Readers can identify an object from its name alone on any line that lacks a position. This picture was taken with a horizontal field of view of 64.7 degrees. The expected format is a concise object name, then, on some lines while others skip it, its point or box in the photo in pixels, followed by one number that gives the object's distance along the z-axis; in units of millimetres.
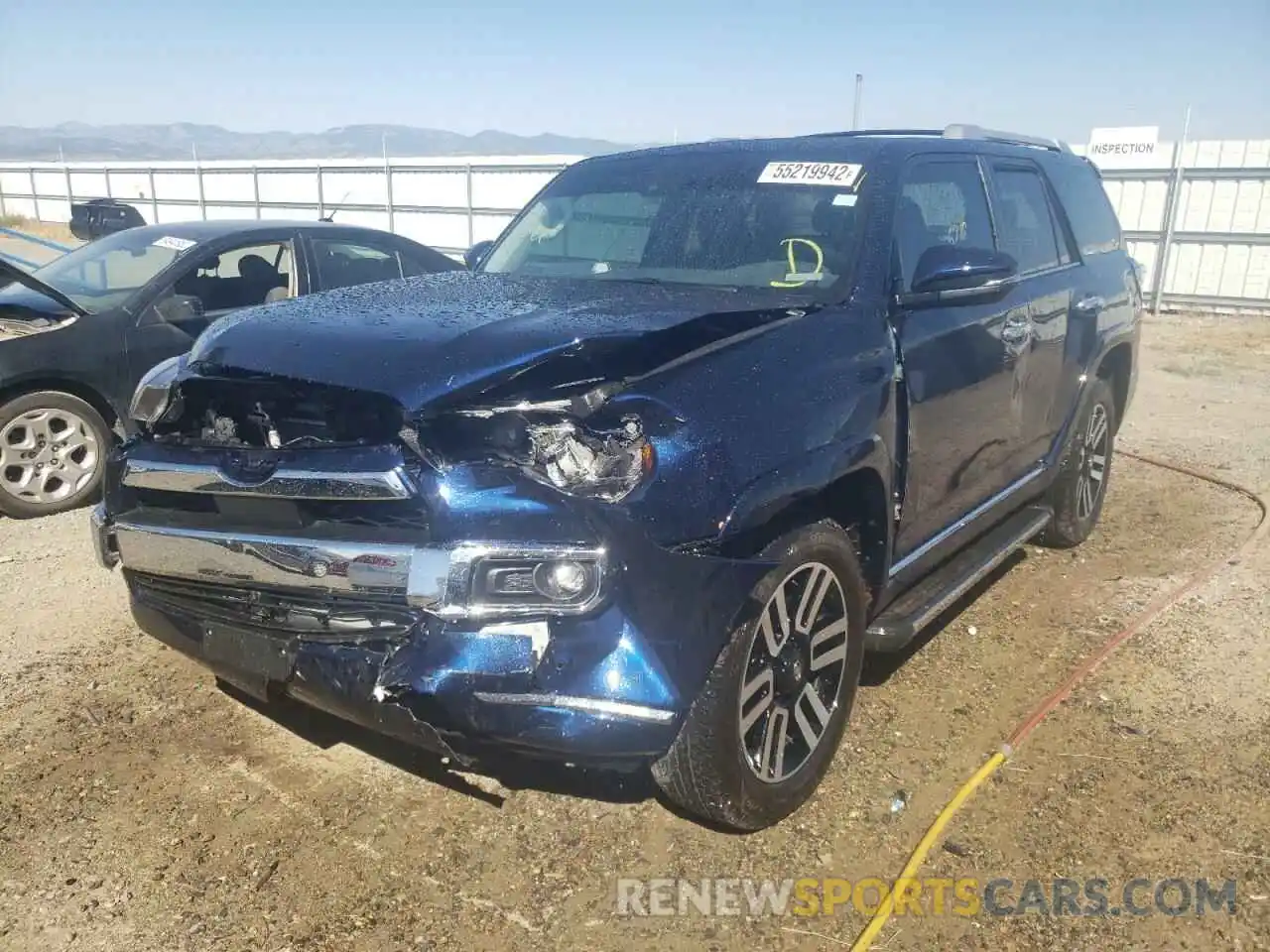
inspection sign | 15555
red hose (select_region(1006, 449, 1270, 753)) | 3516
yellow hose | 2469
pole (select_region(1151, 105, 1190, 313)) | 15297
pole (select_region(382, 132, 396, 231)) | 20266
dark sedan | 5559
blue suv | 2311
